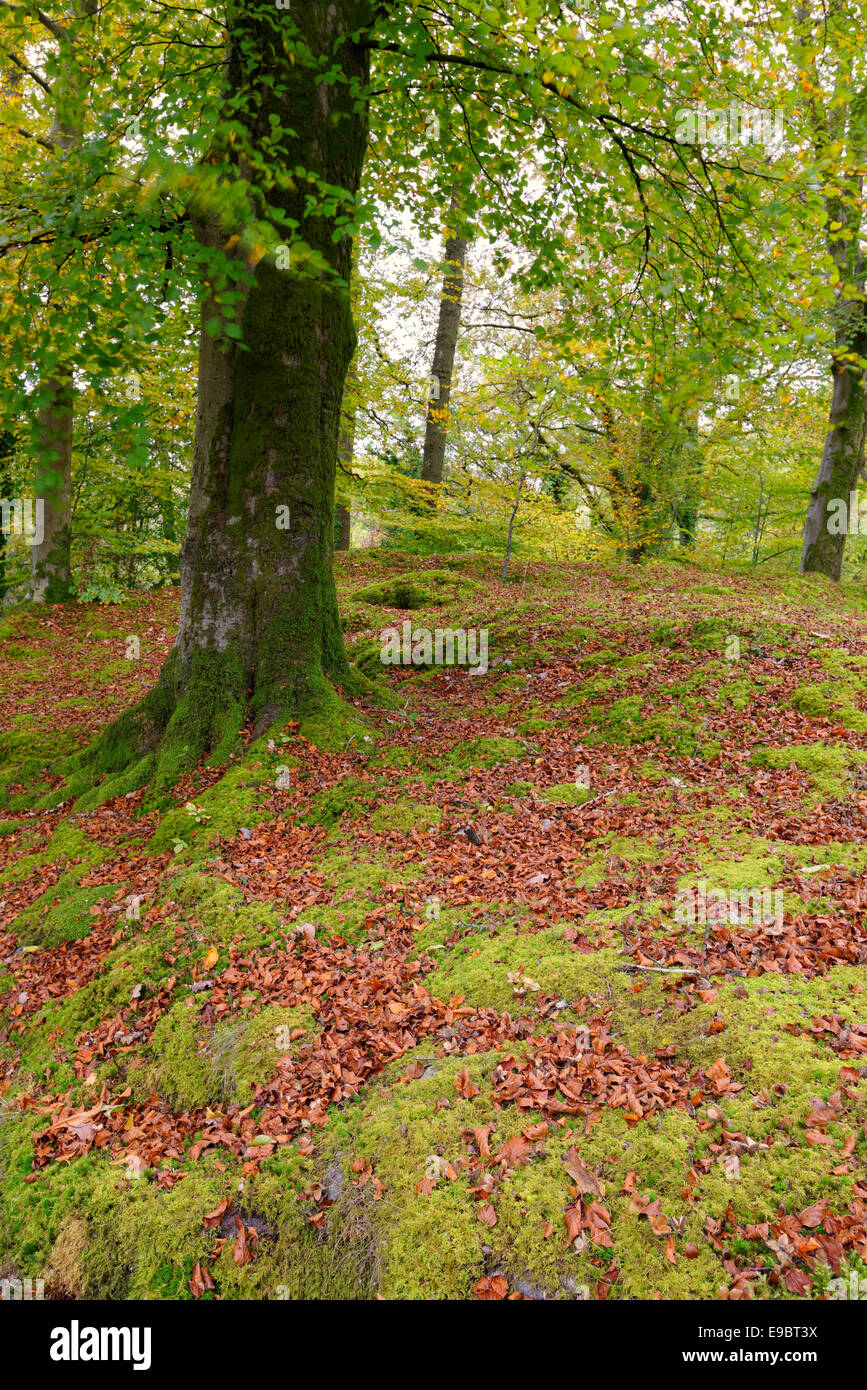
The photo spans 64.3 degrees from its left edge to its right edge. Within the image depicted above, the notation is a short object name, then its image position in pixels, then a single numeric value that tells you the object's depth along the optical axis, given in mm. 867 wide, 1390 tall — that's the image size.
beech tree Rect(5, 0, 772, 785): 5105
